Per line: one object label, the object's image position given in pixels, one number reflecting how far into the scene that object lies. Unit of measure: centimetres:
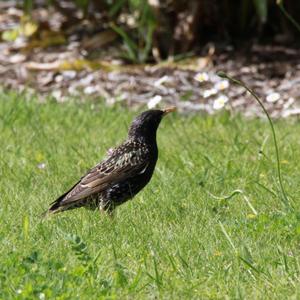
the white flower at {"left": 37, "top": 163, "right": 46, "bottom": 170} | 1371
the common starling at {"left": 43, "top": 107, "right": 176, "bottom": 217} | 1159
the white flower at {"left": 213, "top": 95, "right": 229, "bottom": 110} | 1466
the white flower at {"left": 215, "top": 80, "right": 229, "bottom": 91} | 1597
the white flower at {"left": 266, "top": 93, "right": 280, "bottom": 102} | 1410
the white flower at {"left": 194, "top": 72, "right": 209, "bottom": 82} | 1522
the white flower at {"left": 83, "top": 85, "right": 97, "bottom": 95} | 1819
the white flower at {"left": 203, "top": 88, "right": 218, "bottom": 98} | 1450
